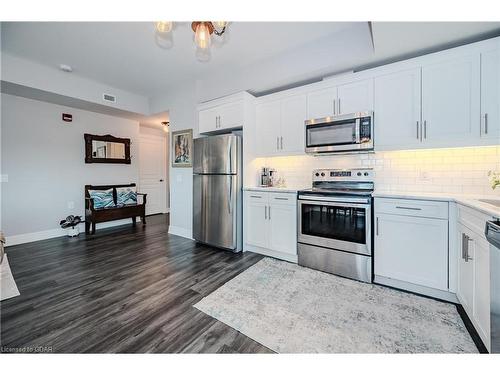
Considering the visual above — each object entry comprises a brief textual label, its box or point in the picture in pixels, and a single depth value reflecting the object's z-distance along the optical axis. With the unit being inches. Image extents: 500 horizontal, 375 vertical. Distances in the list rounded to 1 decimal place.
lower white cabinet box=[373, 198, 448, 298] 77.7
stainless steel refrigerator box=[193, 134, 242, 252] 127.5
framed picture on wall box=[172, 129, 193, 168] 160.9
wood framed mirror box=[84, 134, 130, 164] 176.9
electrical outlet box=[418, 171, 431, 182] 96.8
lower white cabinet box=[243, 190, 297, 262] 113.0
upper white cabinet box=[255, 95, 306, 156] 117.3
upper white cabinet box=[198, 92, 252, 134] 128.3
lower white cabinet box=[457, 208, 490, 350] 54.7
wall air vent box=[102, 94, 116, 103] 161.3
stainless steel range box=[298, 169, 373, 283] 91.7
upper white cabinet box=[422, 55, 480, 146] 78.4
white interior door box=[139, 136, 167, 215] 238.8
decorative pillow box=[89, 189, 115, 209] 169.2
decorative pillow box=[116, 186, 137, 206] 184.9
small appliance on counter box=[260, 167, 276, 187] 137.1
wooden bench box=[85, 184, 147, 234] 166.2
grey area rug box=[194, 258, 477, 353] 57.7
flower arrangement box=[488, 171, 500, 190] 76.8
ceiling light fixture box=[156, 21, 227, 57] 75.3
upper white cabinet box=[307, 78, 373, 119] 98.0
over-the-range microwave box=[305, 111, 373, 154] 96.2
